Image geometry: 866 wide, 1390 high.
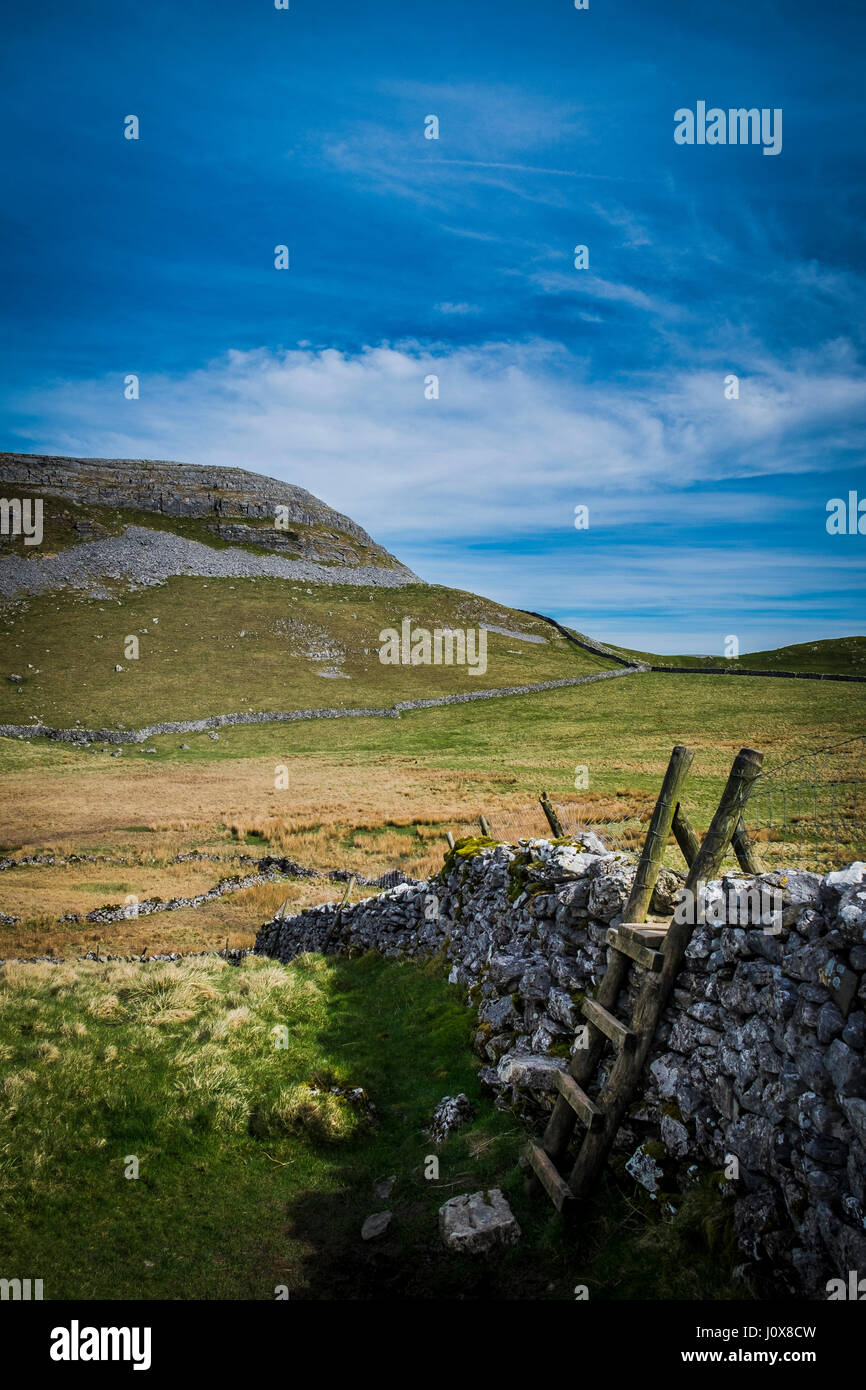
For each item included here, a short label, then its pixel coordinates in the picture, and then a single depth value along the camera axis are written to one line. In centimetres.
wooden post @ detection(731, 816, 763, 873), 895
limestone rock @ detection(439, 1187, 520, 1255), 706
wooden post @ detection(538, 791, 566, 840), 1727
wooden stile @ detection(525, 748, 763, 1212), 696
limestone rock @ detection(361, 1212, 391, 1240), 768
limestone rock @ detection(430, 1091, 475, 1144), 936
